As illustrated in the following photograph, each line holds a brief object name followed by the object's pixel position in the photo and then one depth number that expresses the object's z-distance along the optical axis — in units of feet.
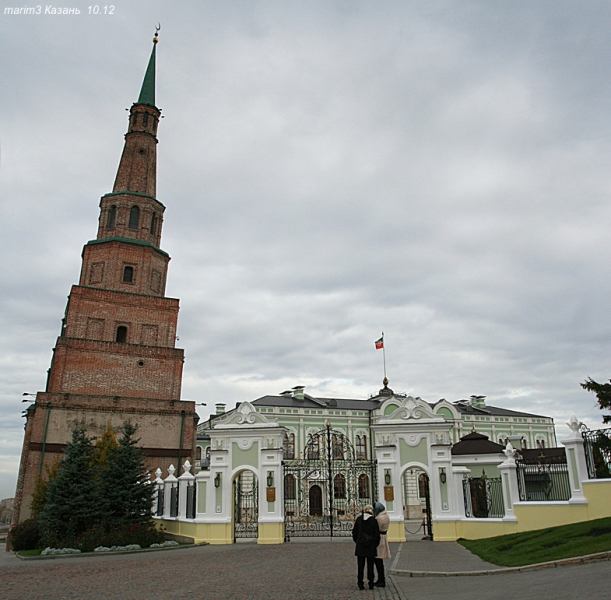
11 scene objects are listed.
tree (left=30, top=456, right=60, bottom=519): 83.19
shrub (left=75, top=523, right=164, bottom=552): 61.31
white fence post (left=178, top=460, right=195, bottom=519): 69.82
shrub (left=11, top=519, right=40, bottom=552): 76.38
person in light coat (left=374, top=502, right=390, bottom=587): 30.68
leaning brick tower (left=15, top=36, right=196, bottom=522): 99.35
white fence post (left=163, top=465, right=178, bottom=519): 75.27
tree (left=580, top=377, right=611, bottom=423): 85.15
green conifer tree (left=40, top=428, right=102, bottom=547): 66.54
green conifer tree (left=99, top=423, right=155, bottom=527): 68.28
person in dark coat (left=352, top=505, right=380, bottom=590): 30.48
